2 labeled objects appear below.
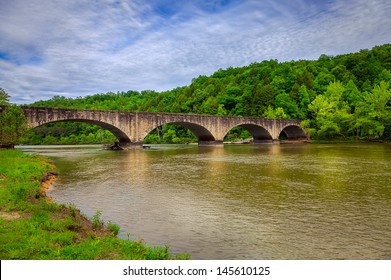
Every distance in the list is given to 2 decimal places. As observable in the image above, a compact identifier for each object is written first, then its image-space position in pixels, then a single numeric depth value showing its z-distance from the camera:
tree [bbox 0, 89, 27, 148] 36.78
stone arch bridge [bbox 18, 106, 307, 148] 48.28
